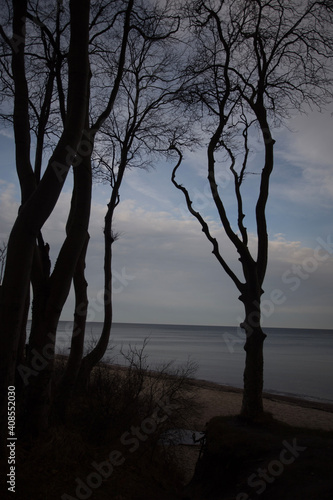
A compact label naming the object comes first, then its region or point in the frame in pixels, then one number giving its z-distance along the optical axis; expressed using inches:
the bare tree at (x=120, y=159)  427.8
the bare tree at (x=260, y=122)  357.1
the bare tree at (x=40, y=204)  188.5
